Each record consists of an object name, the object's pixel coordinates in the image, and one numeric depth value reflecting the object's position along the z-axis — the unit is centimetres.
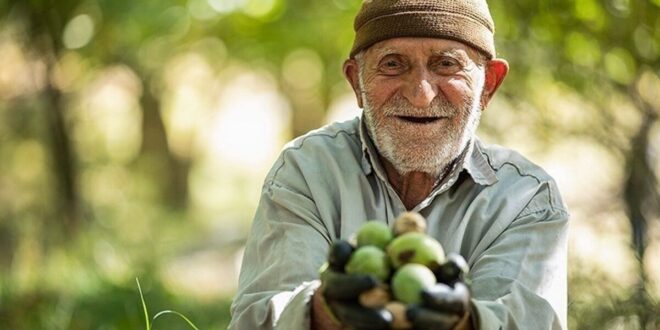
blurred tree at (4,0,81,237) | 1109
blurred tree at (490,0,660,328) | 687
